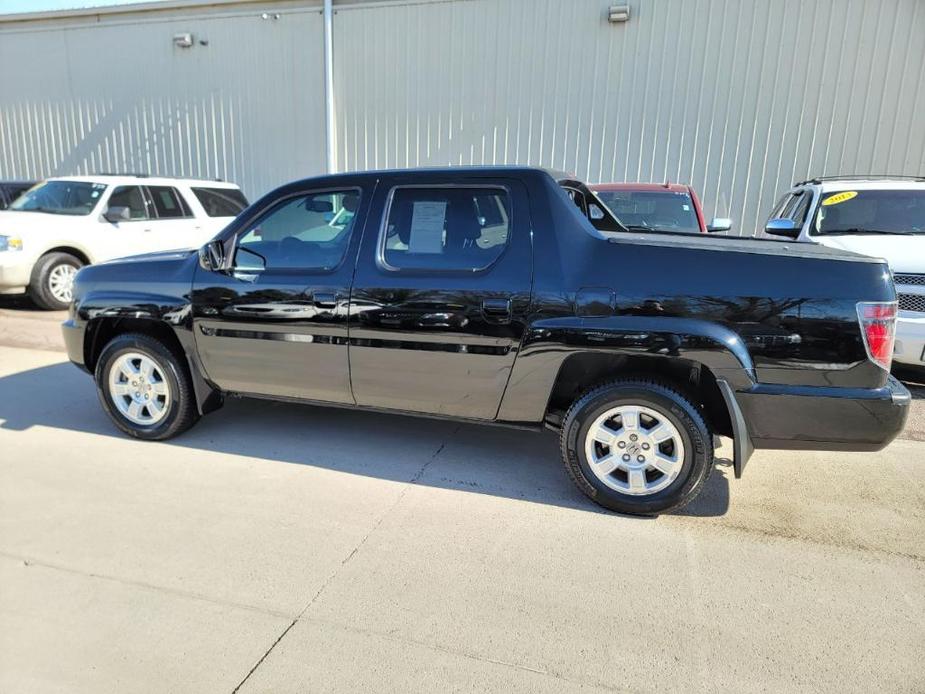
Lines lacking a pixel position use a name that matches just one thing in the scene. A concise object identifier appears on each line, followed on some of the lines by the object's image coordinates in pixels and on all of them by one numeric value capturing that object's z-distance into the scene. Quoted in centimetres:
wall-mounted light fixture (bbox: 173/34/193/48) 1330
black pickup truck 312
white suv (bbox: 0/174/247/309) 858
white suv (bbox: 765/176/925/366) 577
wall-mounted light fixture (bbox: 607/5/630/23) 1044
